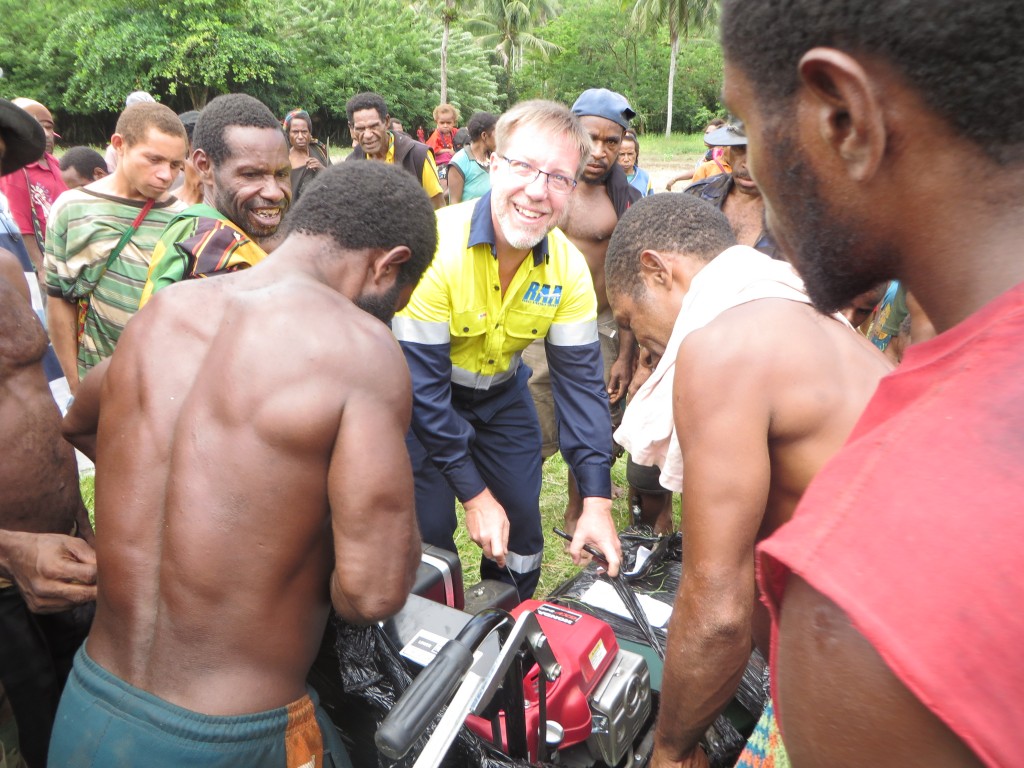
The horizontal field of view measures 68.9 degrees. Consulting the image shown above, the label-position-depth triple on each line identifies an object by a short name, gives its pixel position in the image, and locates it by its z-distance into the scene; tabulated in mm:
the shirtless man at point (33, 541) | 2016
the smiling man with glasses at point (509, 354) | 2951
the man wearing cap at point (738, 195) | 4324
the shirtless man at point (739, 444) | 1561
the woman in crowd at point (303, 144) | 7395
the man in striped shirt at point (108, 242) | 3424
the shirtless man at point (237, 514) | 1565
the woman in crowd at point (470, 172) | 8117
